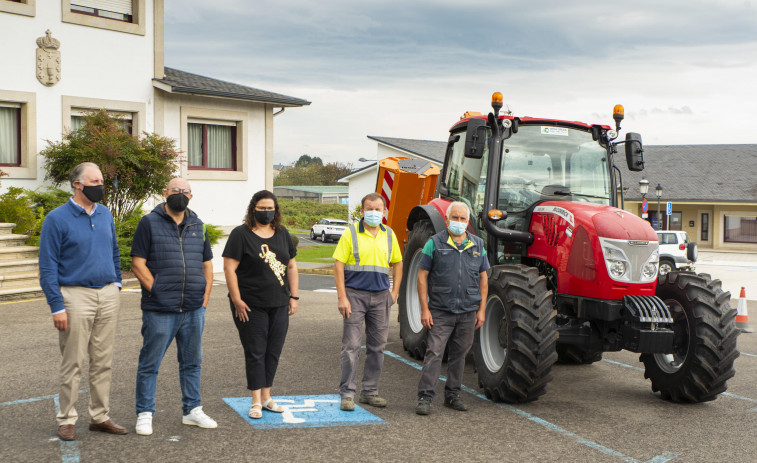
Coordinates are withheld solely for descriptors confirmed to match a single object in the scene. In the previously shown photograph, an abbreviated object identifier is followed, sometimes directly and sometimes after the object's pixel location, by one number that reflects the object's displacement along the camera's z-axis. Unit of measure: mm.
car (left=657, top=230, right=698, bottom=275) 24719
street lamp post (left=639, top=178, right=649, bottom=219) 31969
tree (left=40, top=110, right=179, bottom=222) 16641
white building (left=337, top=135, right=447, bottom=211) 47062
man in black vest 5508
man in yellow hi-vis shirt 6469
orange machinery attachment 10750
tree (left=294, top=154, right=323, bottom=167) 177900
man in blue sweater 5215
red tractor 6582
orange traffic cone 12832
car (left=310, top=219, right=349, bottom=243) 46688
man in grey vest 6500
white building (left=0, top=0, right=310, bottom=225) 16547
